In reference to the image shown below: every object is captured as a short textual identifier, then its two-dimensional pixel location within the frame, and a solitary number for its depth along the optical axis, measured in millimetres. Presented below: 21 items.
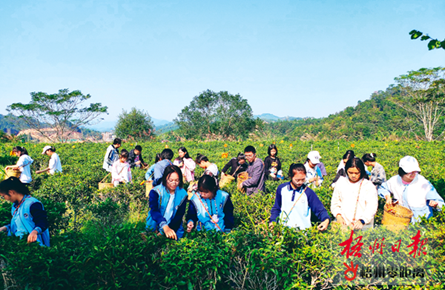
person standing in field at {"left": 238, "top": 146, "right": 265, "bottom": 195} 4719
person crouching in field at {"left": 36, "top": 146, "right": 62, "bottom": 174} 6988
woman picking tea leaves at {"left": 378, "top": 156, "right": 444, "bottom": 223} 3191
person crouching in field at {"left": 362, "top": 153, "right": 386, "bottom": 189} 5211
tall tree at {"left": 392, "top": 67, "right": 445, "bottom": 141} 25641
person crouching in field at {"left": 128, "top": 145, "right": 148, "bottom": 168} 7878
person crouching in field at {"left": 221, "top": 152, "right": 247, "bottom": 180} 5648
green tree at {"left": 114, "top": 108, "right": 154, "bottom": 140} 27578
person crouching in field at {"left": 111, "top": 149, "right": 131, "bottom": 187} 6029
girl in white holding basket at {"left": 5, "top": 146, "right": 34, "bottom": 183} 6129
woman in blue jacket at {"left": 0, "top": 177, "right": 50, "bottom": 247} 2932
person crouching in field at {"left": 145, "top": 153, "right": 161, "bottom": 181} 5520
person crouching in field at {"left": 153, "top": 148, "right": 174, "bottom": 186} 5027
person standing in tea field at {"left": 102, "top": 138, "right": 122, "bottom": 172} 6879
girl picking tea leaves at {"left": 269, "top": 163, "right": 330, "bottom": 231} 2922
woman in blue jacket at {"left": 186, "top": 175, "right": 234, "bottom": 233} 3041
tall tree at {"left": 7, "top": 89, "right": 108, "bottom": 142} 27500
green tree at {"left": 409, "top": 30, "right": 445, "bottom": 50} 3164
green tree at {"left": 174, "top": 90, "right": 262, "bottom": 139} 28797
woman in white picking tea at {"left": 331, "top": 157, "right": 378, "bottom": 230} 2979
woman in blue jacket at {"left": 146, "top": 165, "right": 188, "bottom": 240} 2994
